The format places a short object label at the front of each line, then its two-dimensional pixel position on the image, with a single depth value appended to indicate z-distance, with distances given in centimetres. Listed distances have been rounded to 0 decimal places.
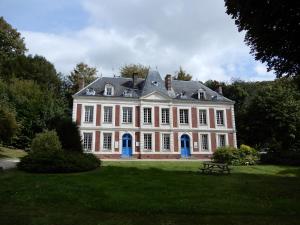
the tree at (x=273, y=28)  1066
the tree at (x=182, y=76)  4416
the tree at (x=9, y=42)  3697
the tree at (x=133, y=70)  4212
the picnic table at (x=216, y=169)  1525
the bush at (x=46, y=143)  1583
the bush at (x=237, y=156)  2238
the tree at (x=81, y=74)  4184
